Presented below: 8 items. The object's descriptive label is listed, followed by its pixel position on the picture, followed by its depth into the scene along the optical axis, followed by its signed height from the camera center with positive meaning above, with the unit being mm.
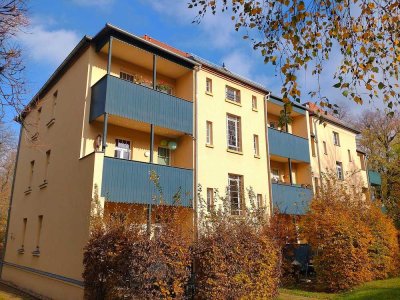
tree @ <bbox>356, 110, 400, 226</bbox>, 33572 +9530
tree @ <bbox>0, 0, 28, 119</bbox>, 6348 +3767
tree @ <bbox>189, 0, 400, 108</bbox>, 5812 +3304
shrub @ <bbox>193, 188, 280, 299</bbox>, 9828 -503
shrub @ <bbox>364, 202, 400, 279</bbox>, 15609 -177
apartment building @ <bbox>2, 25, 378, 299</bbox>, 13797 +4528
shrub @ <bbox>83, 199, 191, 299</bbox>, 8742 -462
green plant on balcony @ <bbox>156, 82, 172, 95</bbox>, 17562 +7433
